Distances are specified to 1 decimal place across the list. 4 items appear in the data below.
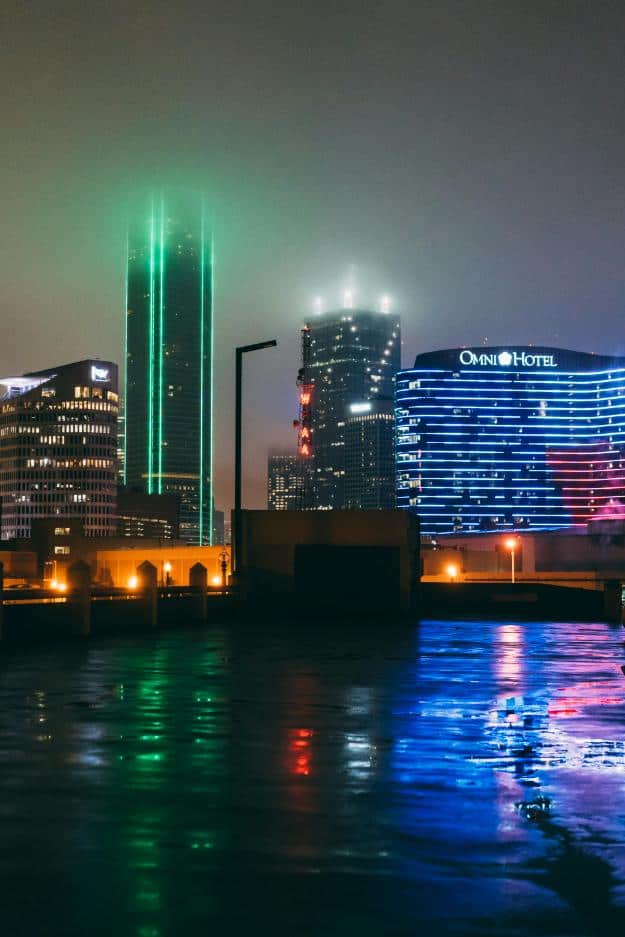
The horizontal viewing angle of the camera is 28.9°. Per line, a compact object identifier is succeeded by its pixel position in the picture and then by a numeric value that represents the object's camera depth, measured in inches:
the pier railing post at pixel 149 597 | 1833.2
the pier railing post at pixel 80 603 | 1588.3
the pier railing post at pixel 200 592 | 2034.9
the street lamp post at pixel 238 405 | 2122.3
